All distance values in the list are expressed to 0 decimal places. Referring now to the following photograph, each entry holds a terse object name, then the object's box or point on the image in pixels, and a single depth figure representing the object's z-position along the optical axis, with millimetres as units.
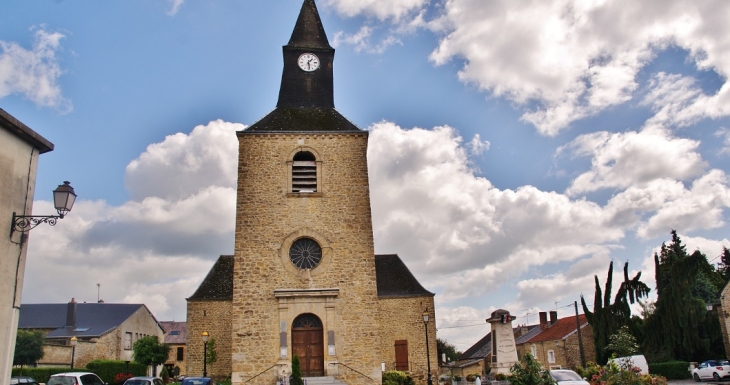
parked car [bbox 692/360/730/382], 20797
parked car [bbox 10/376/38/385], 17261
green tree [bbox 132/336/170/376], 32812
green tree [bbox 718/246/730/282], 40469
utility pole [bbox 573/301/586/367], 29456
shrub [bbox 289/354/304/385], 15844
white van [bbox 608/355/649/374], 21156
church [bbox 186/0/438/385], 17625
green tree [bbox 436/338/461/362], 61794
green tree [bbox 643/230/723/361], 24891
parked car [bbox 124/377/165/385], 16172
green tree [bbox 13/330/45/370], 30328
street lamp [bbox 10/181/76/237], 8109
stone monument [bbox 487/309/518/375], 16719
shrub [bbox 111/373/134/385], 21081
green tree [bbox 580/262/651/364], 27484
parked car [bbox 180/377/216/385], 18178
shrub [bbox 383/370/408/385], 21281
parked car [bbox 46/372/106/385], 14523
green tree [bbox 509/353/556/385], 11828
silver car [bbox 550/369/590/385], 14500
